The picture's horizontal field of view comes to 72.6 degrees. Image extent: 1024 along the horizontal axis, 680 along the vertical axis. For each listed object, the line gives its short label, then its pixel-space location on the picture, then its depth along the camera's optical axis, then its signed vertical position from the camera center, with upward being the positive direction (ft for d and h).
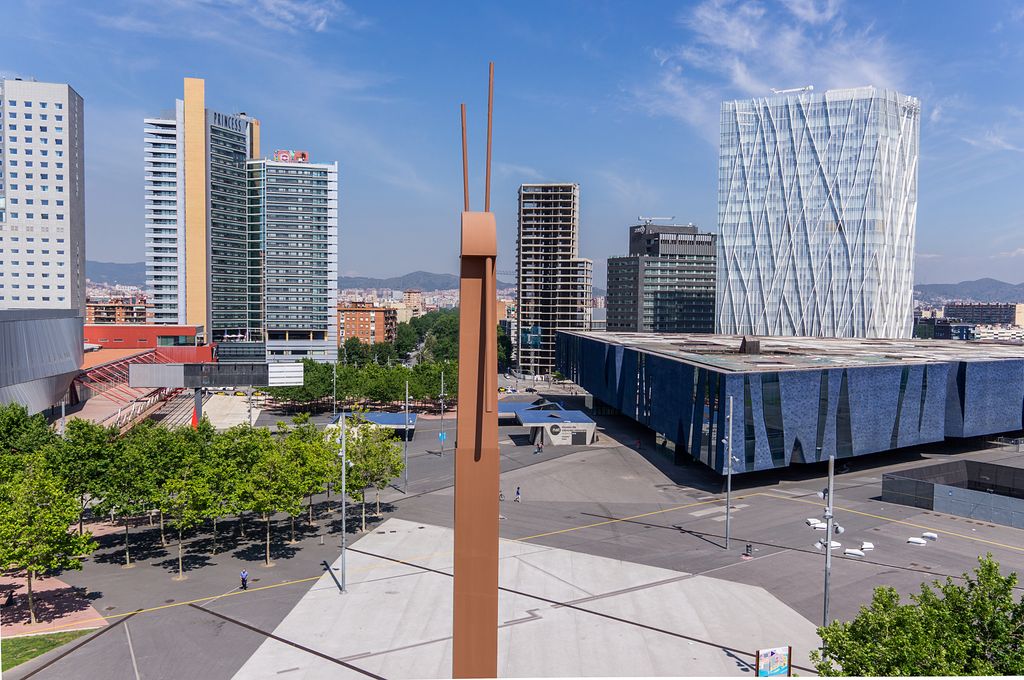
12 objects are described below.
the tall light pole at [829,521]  97.40 -28.41
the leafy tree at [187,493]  127.34 -33.66
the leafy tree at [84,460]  135.13 -29.73
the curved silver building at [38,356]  221.05 -16.82
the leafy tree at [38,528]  102.68 -32.86
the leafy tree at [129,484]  131.95 -33.28
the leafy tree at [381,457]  160.35 -33.59
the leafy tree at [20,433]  158.41 -30.22
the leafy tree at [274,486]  131.23 -33.39
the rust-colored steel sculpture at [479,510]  55.36 -15.53
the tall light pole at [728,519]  143.64 -41.63
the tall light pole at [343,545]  120.06 -41.60
